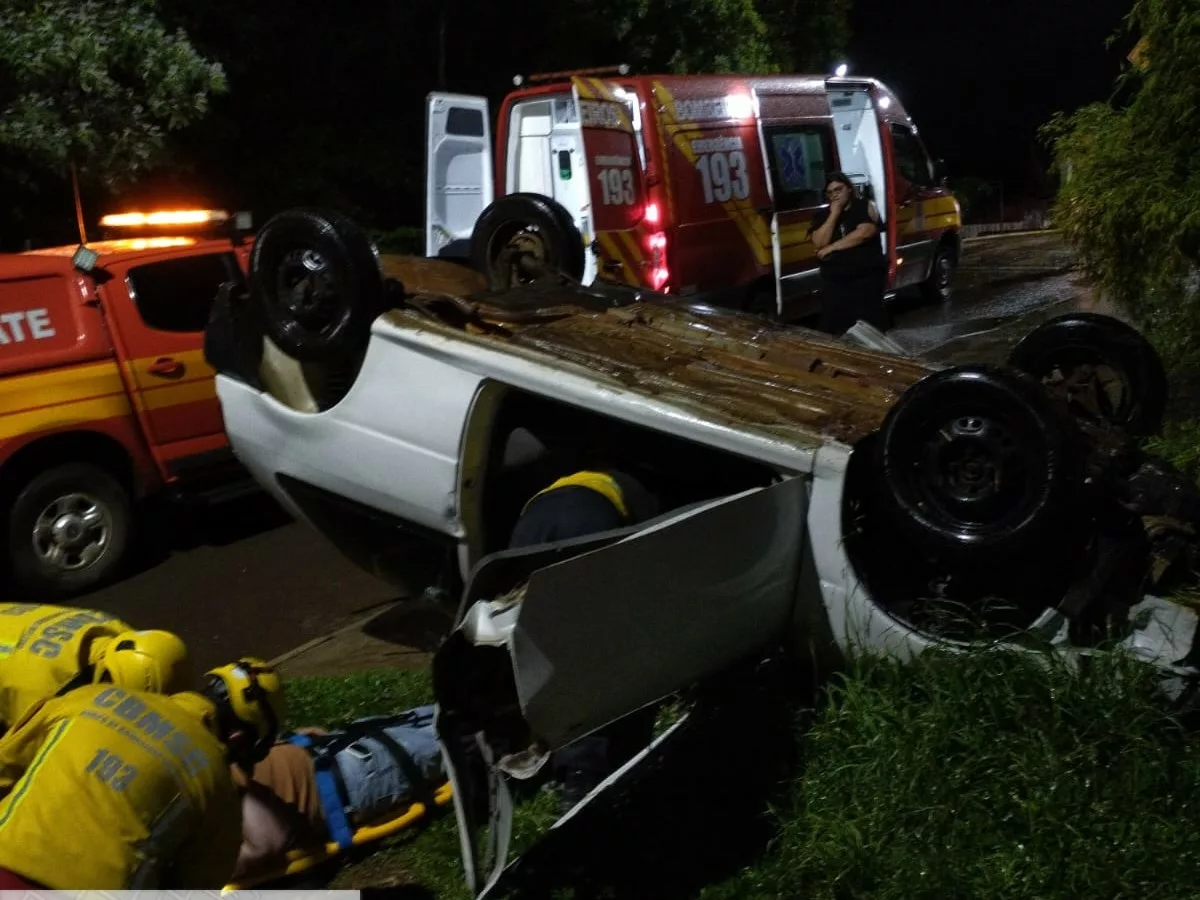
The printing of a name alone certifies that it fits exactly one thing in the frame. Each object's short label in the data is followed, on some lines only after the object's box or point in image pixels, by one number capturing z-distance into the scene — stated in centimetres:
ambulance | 830
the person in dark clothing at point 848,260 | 693
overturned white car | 289
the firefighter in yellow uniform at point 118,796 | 213
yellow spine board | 323
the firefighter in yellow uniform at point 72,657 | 251
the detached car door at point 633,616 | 268
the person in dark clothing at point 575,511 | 333
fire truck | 561
